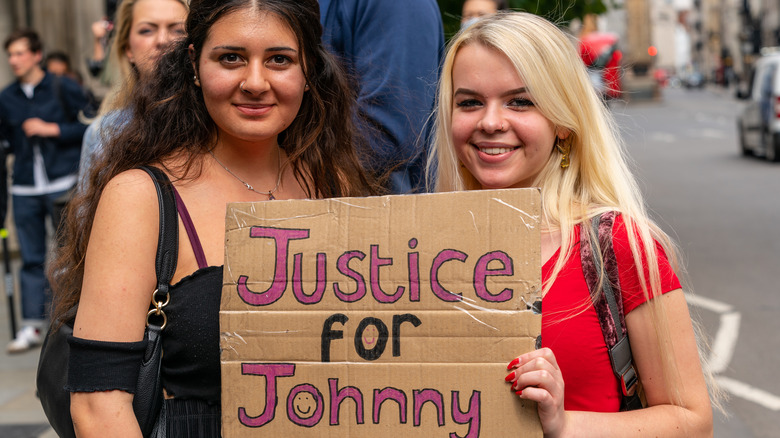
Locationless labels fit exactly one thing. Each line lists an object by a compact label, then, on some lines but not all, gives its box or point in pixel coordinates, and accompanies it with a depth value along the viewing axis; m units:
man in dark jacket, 6.43
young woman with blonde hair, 1.87
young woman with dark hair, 1.88
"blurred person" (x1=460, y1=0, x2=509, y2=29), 5.94
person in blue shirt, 2.70
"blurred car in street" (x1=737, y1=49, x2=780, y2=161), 14.76
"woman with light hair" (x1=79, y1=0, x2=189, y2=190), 3.69
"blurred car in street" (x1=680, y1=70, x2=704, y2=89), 92.38
